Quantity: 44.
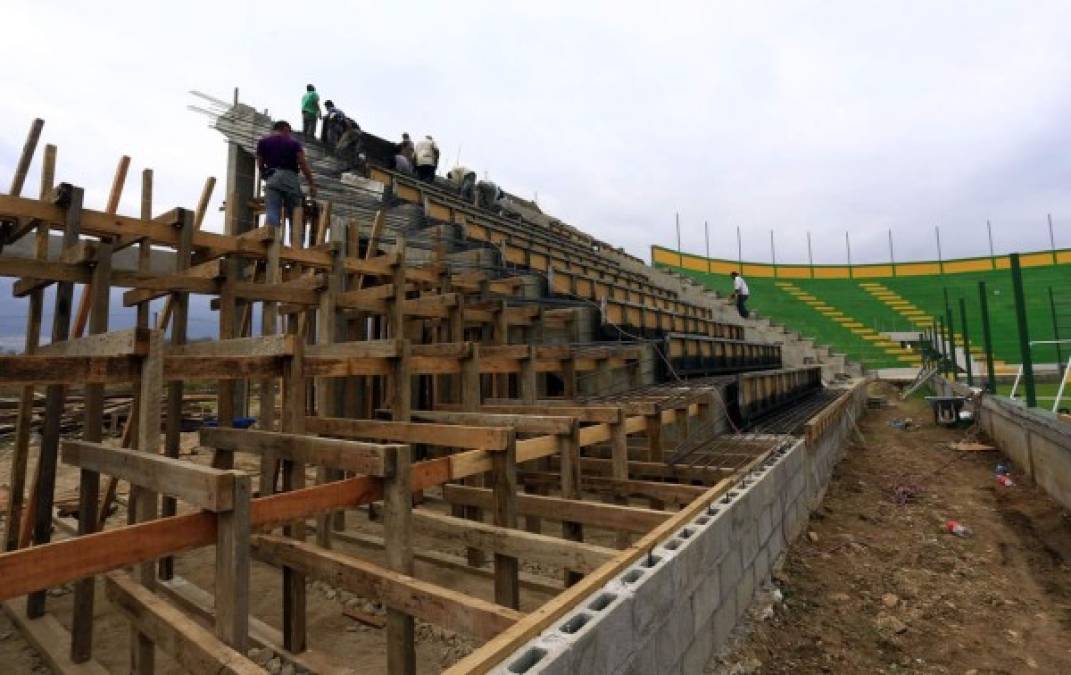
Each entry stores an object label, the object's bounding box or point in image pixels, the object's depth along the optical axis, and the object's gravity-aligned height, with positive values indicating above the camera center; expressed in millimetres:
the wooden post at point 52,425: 3600 -222
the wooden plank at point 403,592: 2180 -951
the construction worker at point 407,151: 15383 +6583
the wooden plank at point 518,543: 2779 -912
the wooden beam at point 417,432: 3307 -355
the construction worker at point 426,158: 15211 +6074
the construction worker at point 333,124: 13625 +6369
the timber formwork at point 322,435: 2146 -354
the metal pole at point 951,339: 14188 +505
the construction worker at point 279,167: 6621 +2625
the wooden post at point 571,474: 3715 -716
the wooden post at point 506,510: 3248 -830
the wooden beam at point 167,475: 1977 -349
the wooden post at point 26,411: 3904 -137
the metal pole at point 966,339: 12211 +401
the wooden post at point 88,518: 3256 -779
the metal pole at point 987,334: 9509 +402
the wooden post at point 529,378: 5183 -43
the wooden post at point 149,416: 2570 -137
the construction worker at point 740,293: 17469 +2394
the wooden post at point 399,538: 2580 -778
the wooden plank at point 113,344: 2570 +219
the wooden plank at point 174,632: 1873 -944
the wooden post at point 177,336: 4039 +426
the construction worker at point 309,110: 13367 +6587
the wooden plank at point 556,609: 1671 -863
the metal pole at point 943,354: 16266 +133
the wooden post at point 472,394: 4379 -154
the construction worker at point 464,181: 17562 +6430
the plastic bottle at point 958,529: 5387 -1690
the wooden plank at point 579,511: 3254 -878
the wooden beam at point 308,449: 2559 -340
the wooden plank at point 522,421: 3746 -336
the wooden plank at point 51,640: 3281 -1610
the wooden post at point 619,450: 4238 -616
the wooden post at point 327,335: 4895 +405
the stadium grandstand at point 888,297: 23531 +3481
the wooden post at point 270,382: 3777 +6
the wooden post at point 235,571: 2014 -697
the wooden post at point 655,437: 4887 -607
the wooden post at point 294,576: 3232 -1139
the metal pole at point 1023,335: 7105 +269
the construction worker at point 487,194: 19019 +6251
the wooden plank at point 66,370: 2326 +90
